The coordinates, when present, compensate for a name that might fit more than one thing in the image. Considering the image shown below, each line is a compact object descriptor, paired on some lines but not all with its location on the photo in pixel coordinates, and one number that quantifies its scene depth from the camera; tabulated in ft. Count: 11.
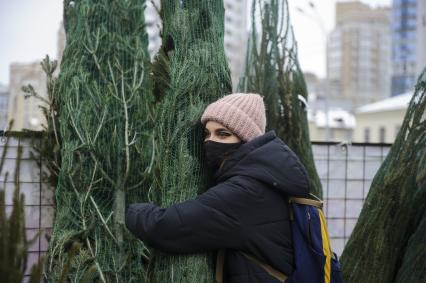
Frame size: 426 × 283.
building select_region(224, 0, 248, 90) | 221.05
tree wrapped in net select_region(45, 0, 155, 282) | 9.67
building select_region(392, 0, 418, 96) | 151.51
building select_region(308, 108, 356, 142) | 131.54
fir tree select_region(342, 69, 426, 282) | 10.64
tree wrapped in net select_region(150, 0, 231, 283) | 7.46
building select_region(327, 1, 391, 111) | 213.87
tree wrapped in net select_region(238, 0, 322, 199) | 12.84
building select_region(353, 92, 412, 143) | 101.76
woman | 6.55
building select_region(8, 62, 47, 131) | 136.67
